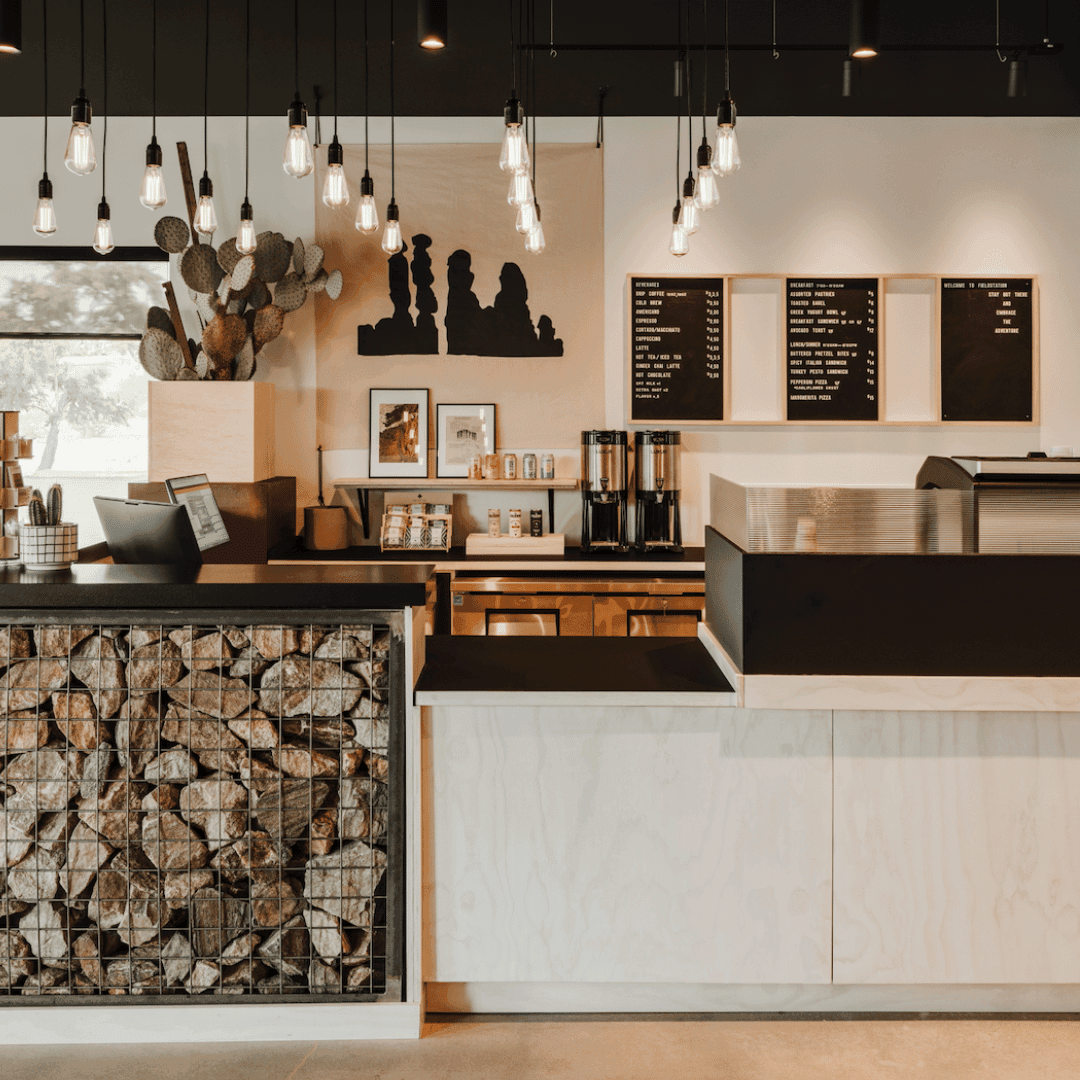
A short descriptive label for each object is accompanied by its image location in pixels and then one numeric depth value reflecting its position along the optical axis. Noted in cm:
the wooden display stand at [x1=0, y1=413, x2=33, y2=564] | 252
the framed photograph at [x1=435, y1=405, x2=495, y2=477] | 475
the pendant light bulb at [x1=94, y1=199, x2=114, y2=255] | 329
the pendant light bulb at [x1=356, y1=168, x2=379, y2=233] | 299
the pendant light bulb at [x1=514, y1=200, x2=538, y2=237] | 291
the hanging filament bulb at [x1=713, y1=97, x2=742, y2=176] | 255
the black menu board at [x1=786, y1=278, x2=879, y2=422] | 464
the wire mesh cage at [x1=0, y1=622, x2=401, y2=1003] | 215
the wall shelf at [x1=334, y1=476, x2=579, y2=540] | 458
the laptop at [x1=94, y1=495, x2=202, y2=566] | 263
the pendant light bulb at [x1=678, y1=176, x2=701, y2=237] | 310
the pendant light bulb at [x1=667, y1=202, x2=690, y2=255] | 337
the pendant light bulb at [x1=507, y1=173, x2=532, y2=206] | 266
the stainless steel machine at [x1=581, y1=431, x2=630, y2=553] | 452
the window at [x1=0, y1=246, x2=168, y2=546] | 476
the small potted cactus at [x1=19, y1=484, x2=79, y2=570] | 240
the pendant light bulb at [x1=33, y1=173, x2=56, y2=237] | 297
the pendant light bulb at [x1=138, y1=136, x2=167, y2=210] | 269
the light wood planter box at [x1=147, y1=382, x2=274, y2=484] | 425
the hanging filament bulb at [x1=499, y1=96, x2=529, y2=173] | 238
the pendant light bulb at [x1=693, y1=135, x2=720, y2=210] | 279
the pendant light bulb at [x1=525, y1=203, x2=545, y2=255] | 328
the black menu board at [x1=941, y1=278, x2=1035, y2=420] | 464
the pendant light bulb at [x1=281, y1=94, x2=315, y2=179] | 246
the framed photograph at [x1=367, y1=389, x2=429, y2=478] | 474
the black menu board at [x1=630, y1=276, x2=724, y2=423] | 465
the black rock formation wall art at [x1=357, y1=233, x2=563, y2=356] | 470
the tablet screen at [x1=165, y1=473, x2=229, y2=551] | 301
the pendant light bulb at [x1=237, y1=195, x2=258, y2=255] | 387
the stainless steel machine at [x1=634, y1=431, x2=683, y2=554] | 452
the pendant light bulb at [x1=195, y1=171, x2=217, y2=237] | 307
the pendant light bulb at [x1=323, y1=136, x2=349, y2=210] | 267
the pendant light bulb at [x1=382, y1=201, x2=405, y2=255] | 376
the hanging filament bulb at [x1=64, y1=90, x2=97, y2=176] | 242
